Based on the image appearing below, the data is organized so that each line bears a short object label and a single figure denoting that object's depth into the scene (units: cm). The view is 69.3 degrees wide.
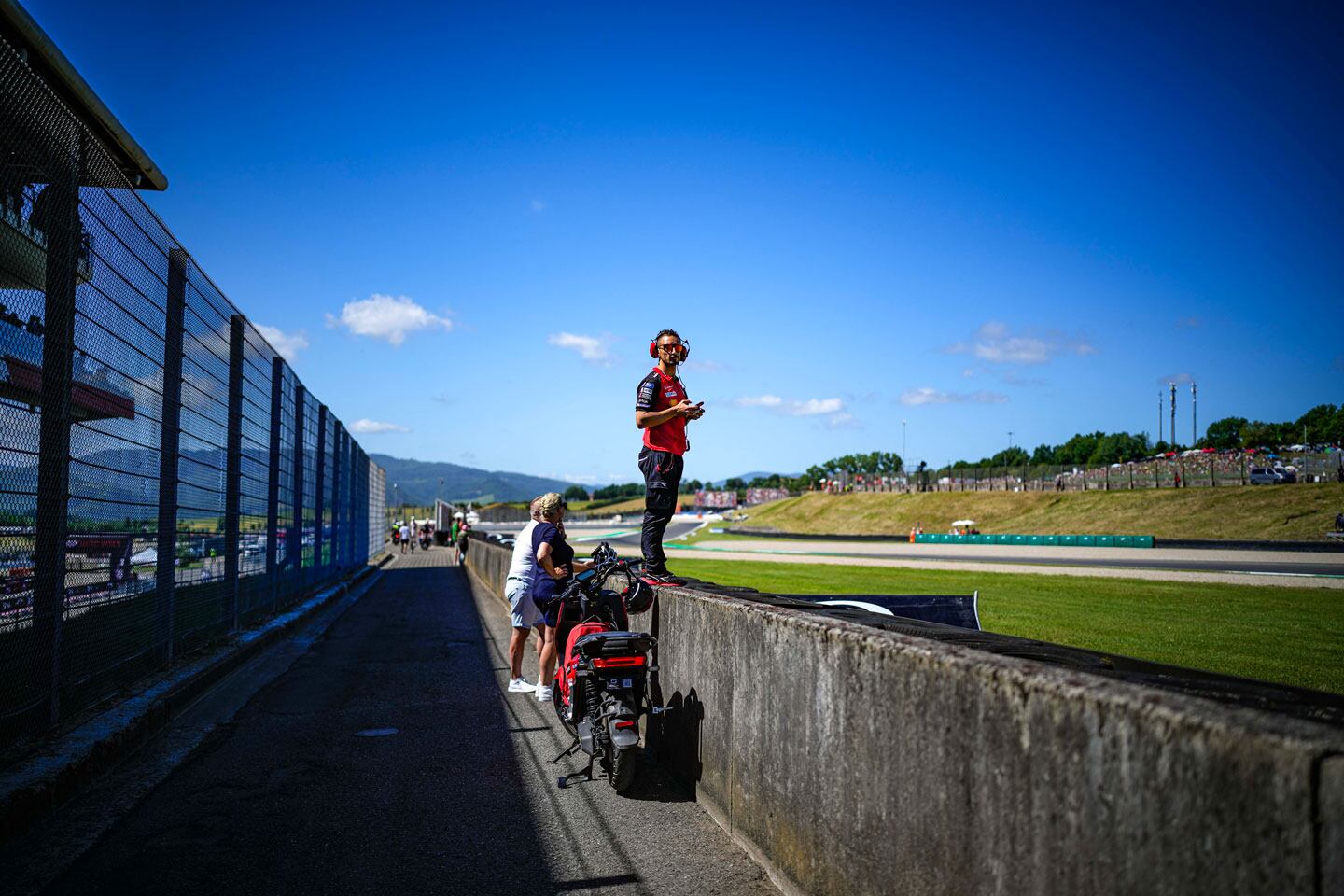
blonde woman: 726
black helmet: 637
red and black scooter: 548
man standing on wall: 708
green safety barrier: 4531
